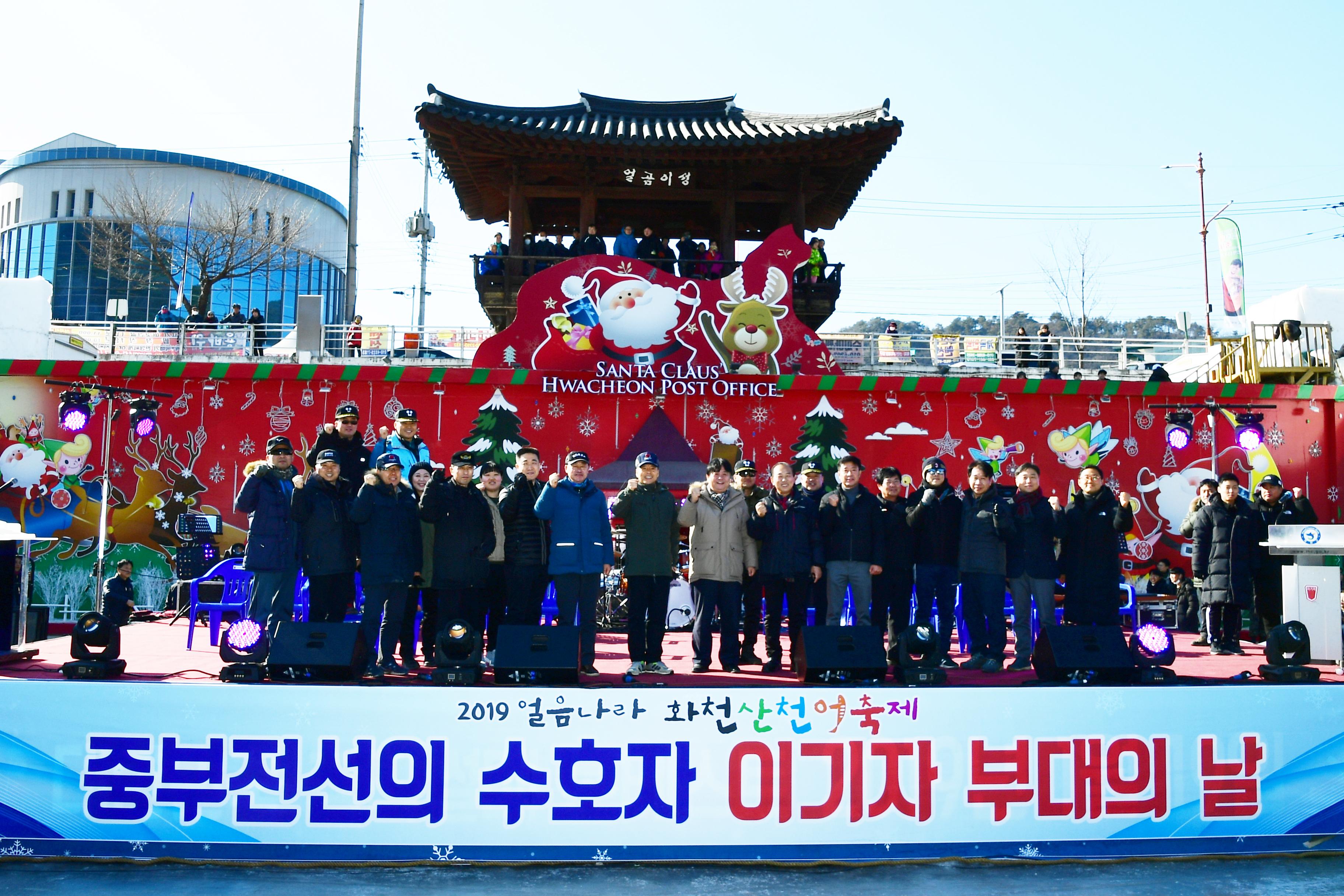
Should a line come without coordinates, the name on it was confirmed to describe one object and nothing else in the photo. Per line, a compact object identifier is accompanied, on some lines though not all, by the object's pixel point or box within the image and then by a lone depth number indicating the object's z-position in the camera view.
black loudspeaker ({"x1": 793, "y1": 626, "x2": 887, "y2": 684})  5.74
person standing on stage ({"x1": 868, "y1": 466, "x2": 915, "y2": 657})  7.04
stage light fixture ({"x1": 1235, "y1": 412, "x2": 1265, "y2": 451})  11.45
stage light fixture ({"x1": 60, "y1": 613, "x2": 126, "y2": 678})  5.73
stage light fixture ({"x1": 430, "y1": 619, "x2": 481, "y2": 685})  5.62
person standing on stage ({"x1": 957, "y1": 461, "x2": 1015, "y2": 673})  7.01
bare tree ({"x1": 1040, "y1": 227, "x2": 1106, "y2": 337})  27.75
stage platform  6.21
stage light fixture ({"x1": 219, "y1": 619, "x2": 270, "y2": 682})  5.76
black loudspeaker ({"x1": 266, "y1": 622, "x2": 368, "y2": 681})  5.71
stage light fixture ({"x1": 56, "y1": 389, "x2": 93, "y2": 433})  10.24
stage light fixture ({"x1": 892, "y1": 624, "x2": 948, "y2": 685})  5.63
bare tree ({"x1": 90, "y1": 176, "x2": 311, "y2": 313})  23.52
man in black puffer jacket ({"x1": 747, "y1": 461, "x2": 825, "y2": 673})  6.91
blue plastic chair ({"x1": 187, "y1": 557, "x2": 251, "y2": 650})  8.07
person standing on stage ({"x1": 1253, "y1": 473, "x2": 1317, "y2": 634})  8.30
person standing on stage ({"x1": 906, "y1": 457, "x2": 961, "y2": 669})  7.12
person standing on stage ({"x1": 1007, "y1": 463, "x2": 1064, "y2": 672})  7.11
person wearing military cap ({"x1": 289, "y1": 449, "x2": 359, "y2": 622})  6.64
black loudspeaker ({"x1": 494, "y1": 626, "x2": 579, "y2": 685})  5.59
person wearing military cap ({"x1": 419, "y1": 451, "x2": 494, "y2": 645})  6.65
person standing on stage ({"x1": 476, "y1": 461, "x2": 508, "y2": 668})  6.96
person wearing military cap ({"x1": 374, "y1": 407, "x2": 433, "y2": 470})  8.18
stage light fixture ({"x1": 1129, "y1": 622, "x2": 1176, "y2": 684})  6.09
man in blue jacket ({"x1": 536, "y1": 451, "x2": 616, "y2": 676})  6.69
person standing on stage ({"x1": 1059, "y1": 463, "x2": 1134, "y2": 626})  7.10
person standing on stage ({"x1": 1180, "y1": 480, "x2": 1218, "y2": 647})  8.45
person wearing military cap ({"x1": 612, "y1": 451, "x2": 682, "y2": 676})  6.73
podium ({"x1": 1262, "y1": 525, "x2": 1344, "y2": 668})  7.11
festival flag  18.66
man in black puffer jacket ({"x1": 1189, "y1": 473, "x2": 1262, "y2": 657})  8.07
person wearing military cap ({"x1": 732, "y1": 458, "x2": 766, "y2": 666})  7.14
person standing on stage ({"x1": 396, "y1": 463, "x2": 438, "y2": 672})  6.75
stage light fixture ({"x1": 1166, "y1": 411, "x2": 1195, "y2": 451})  11.81
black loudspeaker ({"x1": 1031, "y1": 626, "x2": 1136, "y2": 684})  5.72
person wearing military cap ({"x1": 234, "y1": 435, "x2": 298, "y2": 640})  6.73
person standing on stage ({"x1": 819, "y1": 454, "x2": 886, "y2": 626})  7.01
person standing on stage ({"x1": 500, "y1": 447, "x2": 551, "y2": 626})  6.80
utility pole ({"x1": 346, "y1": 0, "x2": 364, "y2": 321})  21.53
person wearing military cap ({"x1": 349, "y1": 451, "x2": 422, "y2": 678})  6.60
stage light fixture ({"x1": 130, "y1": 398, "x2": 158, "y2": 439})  10.73
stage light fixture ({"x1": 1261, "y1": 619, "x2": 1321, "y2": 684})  5.79
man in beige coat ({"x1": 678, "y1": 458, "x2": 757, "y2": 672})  6.85
